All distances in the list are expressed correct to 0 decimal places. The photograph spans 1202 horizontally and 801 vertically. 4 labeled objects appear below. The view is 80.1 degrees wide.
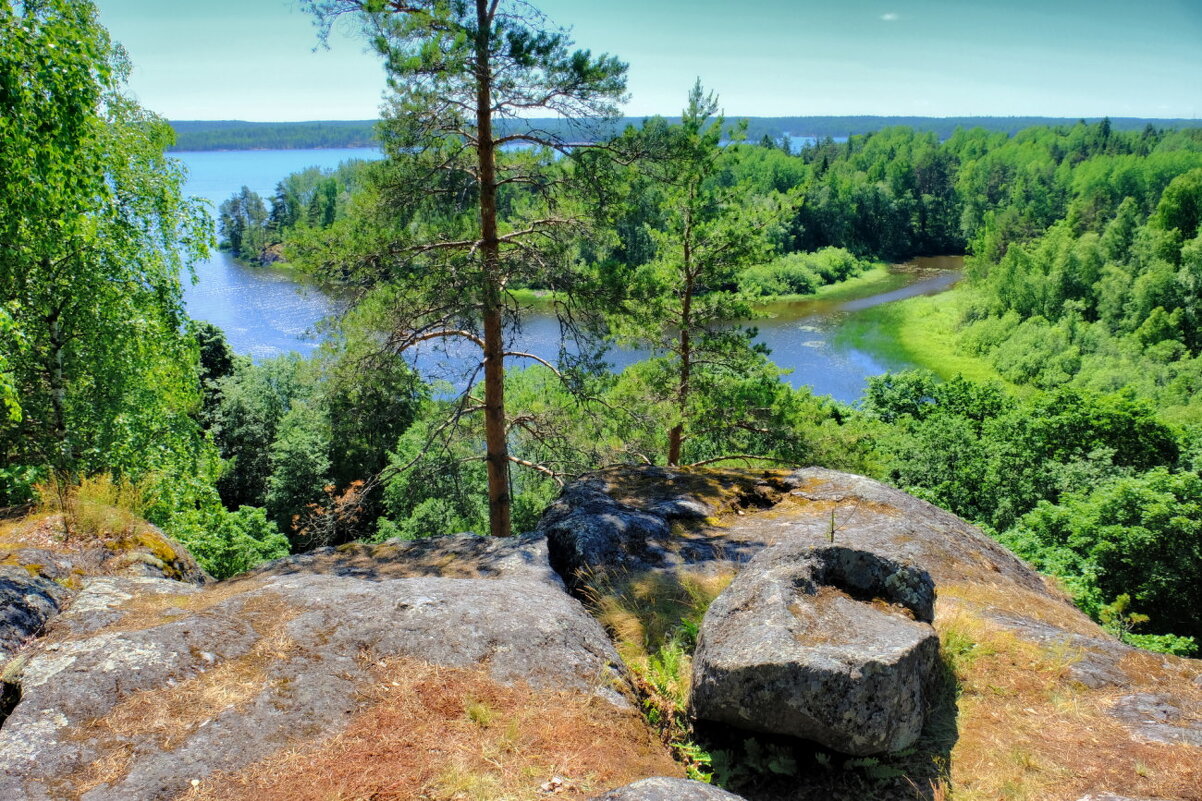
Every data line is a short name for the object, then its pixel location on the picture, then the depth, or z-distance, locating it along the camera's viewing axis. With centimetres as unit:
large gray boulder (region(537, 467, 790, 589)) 829
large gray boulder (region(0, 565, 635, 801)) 423
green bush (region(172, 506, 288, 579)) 1185
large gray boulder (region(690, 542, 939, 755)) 470
